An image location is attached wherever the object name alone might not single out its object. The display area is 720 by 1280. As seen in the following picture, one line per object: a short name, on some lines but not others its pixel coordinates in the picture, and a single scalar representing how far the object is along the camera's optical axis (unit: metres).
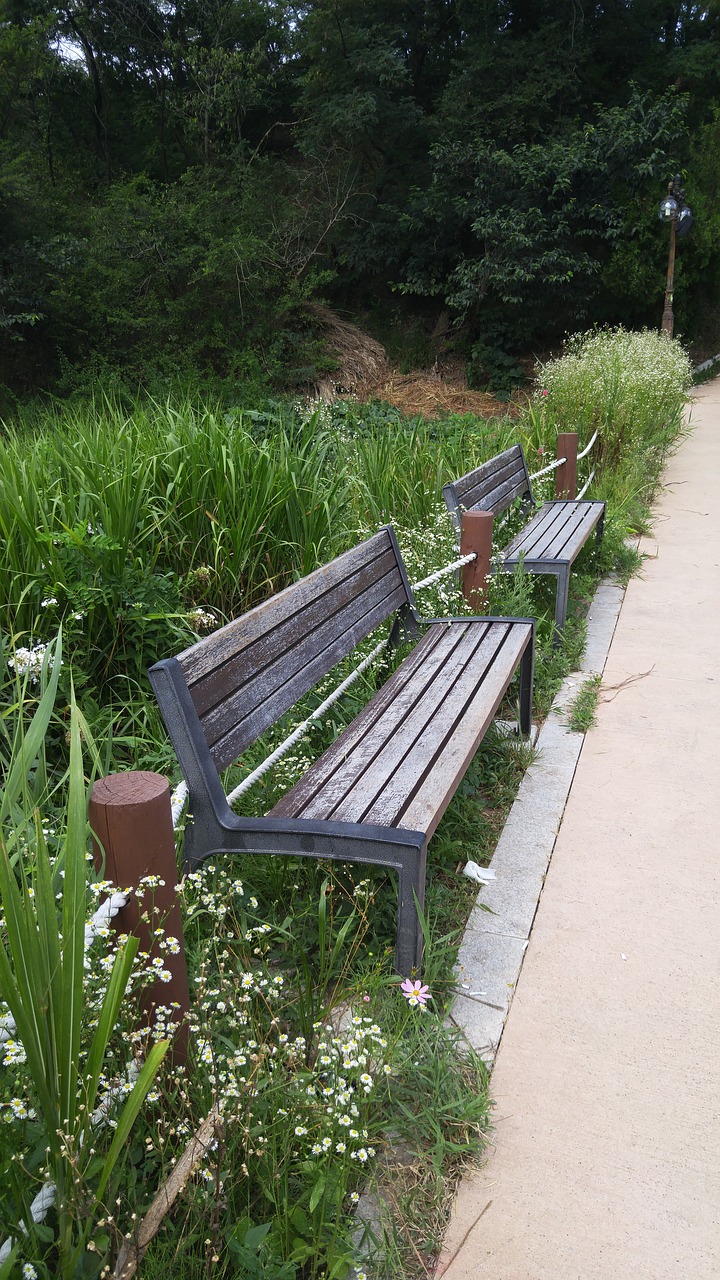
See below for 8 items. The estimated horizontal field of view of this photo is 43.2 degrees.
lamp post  15.84
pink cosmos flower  1.84
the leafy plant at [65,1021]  1.23
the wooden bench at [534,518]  4.38
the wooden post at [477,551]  3.88
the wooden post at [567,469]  6.21
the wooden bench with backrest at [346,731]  2.04
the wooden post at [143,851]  1.51
